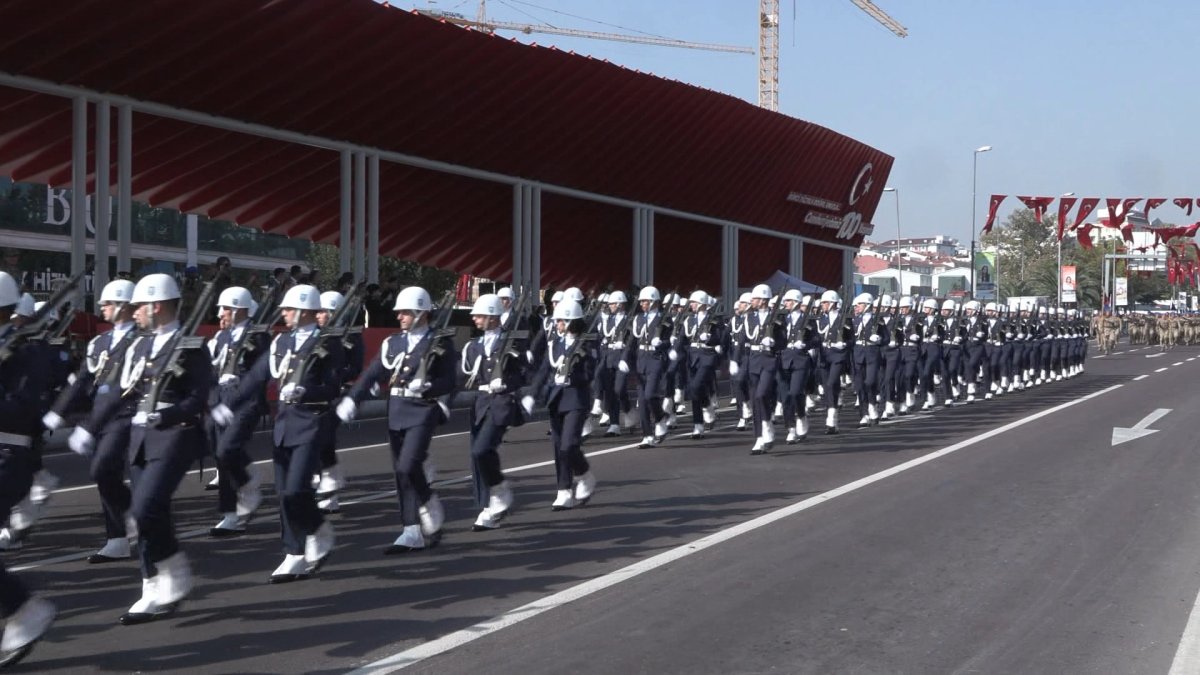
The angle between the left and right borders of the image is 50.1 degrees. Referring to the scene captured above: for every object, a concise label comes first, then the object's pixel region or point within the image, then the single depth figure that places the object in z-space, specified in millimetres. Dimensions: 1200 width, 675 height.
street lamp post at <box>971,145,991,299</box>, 60875
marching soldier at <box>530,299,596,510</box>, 11297
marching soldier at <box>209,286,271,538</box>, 10102
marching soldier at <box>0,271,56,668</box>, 6074
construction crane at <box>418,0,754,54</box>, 97756
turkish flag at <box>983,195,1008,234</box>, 47669
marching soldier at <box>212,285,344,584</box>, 8227
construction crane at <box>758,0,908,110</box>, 96875
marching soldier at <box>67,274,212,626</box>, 7152
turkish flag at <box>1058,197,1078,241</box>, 52406
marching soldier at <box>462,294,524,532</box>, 10242
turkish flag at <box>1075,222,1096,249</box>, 51688
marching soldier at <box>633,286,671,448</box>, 16892
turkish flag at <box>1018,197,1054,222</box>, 51125
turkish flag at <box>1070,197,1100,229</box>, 50781
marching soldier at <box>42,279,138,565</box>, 7672
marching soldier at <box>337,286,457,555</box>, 9195
